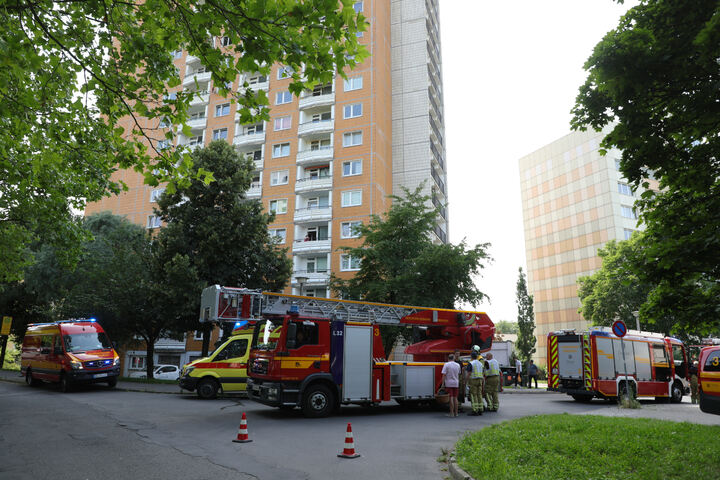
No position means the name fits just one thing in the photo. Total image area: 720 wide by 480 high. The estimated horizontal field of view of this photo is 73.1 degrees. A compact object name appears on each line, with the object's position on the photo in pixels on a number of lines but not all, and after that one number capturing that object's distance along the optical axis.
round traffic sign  14.66
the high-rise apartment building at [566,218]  68.44
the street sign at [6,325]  25.91
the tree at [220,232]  22.72
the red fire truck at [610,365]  17.34
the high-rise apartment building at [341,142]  38.72
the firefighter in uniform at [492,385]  14.58
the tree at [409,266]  25.48
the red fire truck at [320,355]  12.26
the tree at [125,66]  6.12
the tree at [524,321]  50.62
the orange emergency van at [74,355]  18.28
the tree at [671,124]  6.79
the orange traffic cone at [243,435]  8.77
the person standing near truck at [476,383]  13.84
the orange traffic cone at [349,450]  7.70
